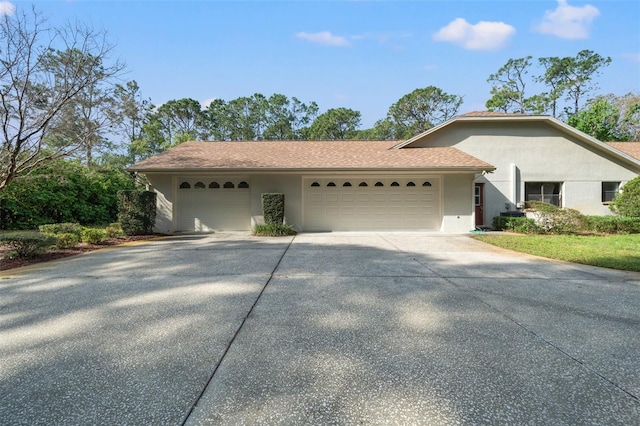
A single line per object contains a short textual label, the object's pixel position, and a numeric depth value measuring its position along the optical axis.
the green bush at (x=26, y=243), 6.68
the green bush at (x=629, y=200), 12.00
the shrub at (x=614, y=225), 11.56
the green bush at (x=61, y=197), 11.59
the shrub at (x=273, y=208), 11.44
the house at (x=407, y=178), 11.94
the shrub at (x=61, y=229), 8.46
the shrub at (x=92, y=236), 8.99
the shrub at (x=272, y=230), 11.05
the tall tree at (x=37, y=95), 8.32
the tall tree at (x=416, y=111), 34.81
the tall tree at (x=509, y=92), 31.97
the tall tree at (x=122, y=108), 10.52
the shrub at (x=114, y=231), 10.00
